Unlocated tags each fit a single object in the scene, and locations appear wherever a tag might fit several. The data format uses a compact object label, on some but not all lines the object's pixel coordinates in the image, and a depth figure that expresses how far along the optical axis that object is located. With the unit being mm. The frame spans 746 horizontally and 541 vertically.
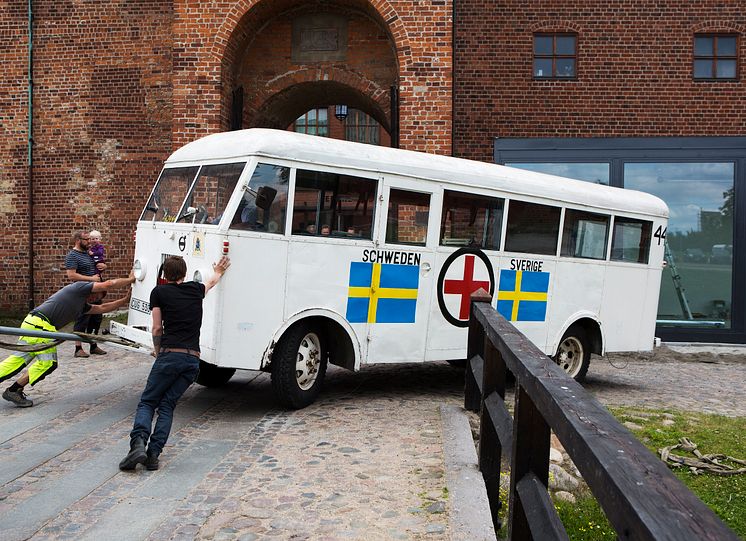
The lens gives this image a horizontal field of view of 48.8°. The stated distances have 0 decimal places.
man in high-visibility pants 7676
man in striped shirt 10865
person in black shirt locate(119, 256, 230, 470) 5977
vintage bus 7578
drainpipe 15812
